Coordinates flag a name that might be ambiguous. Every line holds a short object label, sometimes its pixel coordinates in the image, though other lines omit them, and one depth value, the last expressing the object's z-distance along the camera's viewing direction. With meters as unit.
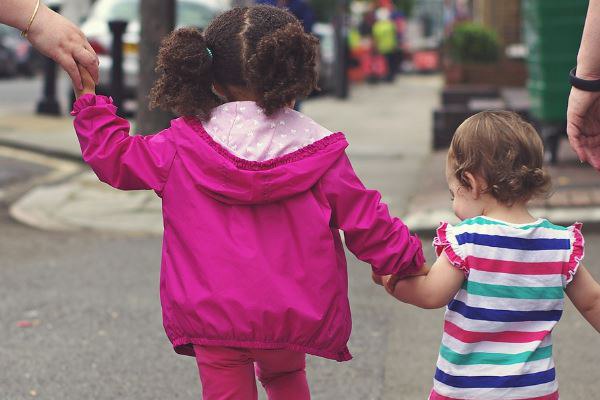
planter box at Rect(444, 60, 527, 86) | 18.05
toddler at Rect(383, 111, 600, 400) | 2.83
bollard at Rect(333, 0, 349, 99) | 21.67
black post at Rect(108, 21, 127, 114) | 11.52
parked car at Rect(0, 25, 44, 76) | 29.89
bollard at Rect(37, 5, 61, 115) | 15.37
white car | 14.70
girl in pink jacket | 2.86
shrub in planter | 18.75
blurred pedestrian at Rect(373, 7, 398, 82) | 33.45
